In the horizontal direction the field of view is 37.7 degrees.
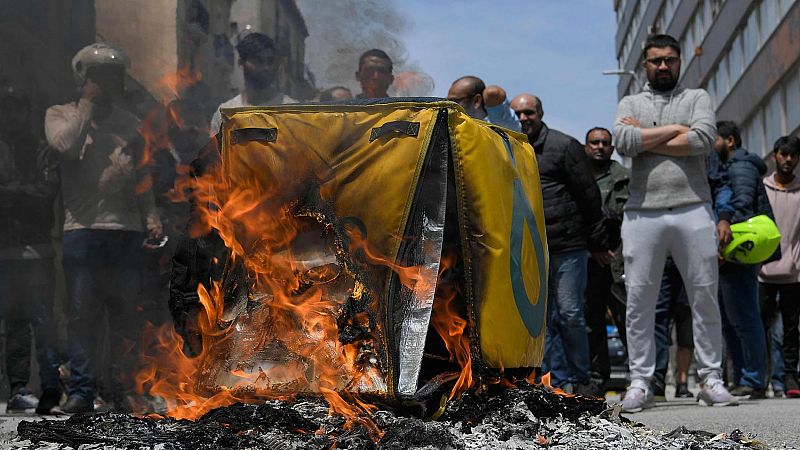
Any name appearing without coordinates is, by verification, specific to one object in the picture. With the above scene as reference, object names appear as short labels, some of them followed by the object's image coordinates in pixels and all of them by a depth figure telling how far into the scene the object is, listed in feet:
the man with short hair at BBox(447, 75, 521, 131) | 23.49
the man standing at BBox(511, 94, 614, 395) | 25.32
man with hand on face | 24.41
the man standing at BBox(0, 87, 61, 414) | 25.04
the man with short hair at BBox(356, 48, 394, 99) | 22.27
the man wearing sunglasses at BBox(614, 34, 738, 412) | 24.14
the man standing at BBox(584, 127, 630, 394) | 30.53
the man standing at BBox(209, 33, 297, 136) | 21.48
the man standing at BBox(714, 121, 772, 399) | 29.07
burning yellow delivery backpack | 14.87
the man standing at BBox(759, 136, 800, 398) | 32.37
